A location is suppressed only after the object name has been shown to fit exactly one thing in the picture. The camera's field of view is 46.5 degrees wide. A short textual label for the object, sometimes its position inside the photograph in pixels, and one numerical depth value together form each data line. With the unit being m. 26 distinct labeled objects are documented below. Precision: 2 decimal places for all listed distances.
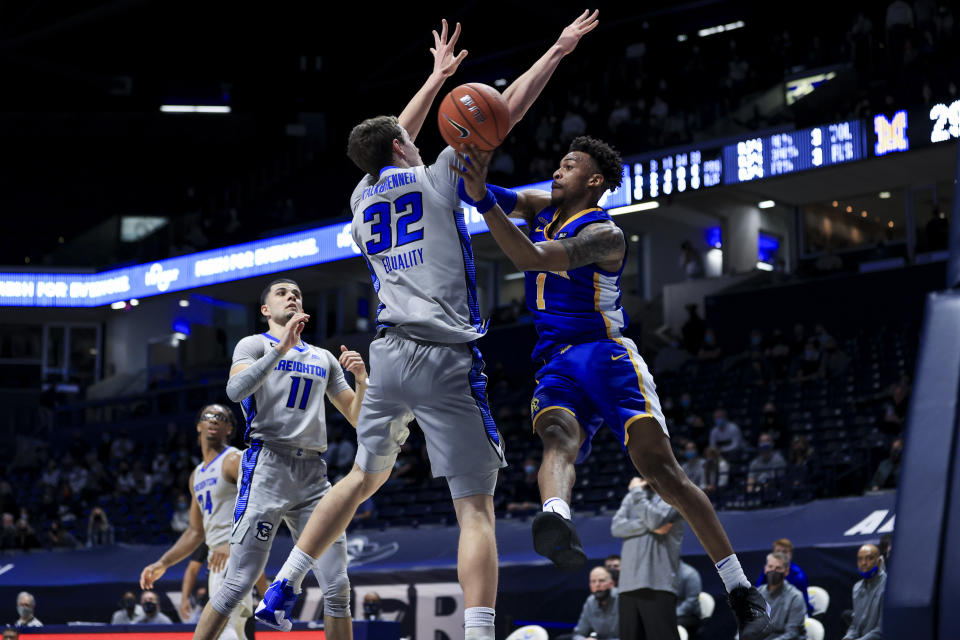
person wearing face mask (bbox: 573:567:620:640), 10.18
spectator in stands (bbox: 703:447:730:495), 13.89
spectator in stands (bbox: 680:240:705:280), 25.05
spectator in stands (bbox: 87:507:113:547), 19.56
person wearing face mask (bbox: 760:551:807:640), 9.29
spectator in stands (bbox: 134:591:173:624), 12.87
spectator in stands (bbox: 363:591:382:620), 12.59
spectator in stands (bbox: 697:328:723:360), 20.88
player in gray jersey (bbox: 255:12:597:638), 4.59
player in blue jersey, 4.65
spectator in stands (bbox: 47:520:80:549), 19.58
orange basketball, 4.38
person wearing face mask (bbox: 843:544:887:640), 9.01
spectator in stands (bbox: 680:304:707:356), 22.22
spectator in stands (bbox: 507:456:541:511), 15.76
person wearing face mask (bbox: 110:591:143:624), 13.98
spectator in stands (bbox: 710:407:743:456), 16.06
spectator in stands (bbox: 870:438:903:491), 12.54
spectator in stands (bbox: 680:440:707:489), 14.24
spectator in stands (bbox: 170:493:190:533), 18.53
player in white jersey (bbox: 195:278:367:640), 5.71
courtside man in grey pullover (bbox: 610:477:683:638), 8.80
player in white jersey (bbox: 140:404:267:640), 7.27
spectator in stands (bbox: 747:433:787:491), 14.02
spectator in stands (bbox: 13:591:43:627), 13.23
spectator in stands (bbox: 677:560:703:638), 10.30
